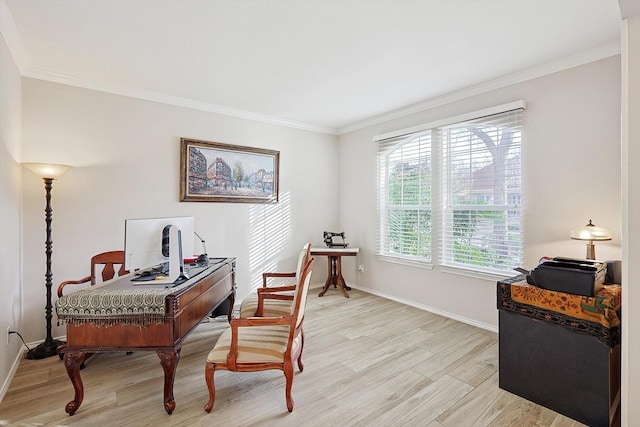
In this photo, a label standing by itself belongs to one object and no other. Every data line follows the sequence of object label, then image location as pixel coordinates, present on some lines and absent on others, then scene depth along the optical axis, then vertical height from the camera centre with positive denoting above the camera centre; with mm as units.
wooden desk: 1940 -764
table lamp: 2346 -163
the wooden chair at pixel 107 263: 2959 -452
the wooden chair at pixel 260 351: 1954 -892
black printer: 1896 -406
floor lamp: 2711 -320
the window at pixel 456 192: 3193 +288
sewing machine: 4848 -389
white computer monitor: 2197 -187
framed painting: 3793 +597
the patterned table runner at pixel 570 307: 1811 -613
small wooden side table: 4578 -764
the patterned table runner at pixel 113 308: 1916 -578
